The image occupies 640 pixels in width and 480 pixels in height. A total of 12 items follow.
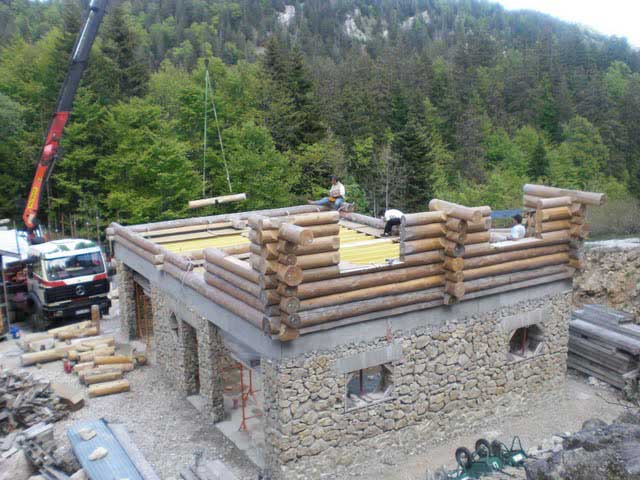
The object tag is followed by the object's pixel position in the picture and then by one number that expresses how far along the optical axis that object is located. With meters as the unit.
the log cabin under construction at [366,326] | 10.34
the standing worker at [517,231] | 13.57
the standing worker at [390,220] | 15.70
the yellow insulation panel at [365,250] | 13.18
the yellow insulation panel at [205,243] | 16.17
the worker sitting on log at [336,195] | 17.88
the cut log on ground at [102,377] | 15.31
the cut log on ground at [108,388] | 14.80
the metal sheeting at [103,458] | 10.65
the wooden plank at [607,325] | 15.74
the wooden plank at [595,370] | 15.14
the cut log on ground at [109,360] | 16.16
